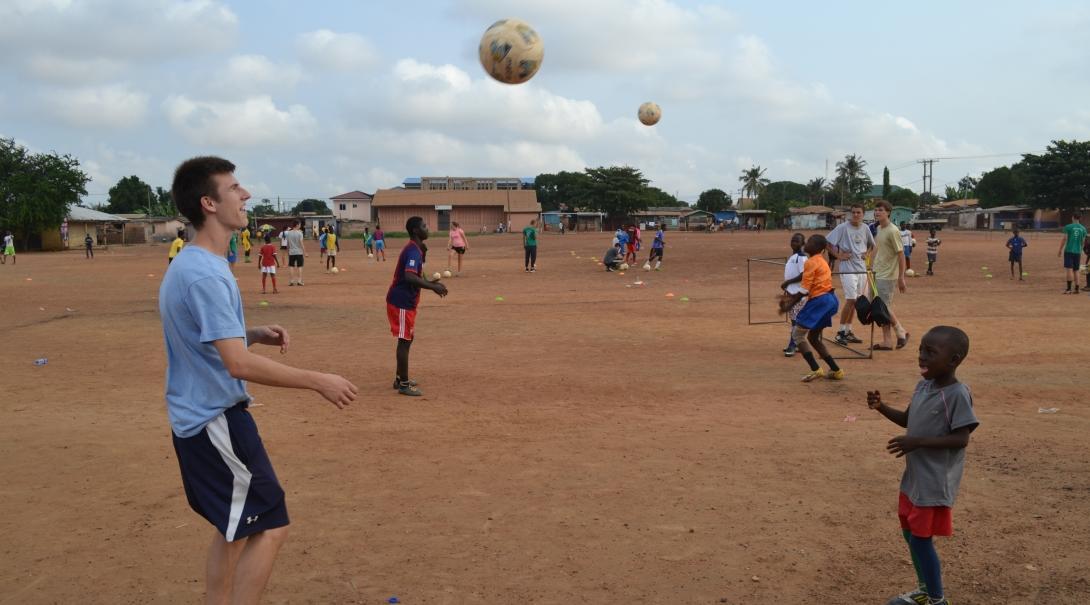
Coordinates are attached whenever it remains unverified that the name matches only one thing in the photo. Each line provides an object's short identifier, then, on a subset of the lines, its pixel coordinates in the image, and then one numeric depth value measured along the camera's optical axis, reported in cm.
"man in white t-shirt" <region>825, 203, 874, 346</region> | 1130
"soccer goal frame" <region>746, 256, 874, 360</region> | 1045
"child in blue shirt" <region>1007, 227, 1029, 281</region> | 2164
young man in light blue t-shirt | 289
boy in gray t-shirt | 368
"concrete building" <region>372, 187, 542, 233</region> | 8462
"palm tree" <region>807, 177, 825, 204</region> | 13250
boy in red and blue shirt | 866
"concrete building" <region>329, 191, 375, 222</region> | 10481
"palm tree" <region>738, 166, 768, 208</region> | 12194
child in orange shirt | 883
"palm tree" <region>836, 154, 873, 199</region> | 12006
